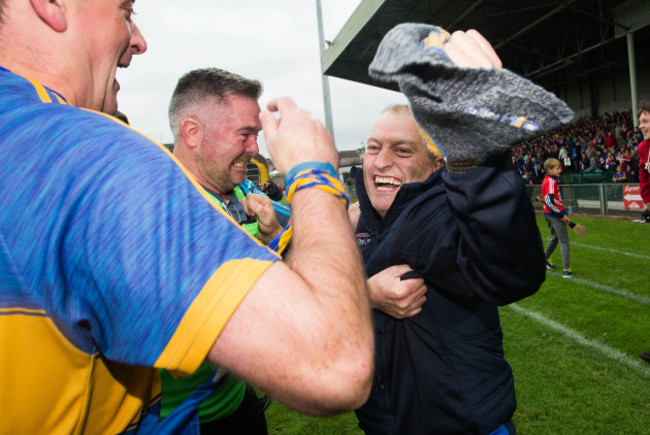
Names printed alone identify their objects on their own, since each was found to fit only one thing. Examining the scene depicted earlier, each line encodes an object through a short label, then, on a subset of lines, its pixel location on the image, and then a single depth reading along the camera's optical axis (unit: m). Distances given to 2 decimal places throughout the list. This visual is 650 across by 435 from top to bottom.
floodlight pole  13.68
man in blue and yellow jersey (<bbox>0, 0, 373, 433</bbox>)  0.69
